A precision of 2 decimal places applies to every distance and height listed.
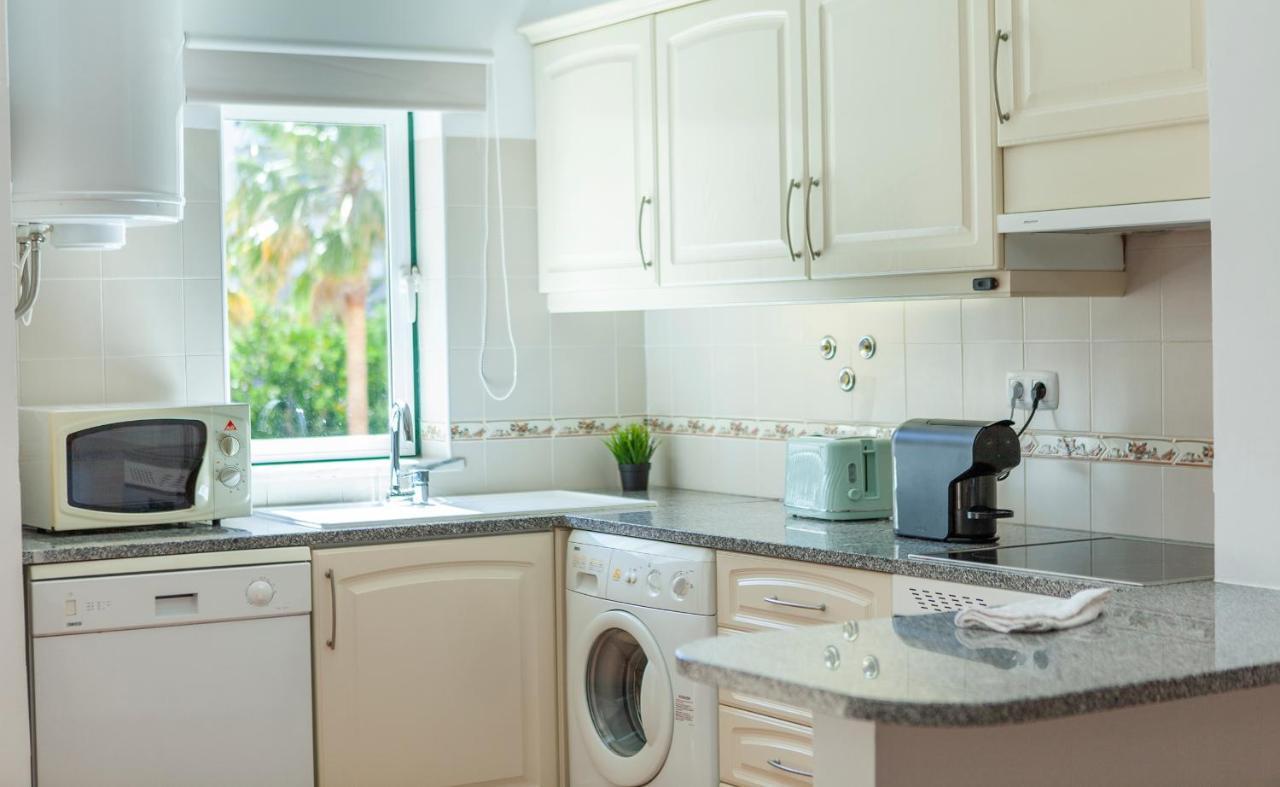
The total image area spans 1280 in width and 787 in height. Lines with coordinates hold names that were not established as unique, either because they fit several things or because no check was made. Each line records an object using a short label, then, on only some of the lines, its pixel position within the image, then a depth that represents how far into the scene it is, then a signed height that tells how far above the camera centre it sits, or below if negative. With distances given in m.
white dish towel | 2.02 -0.33
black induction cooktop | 2.60 -0.35
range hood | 2.60 +0.26
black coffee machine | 3.04 -0.22
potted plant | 4.36 -0.23
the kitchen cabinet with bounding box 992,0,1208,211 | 2.60 +0.47
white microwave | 3.40 -0.19
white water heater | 3.26 +0.58
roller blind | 3.92 +0.79
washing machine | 3.33 -0.68
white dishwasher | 3.24 -0.63
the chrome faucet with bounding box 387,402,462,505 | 4.03 -0.24
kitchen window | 4.11 +0.28
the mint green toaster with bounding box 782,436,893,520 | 3.45 -0.24
